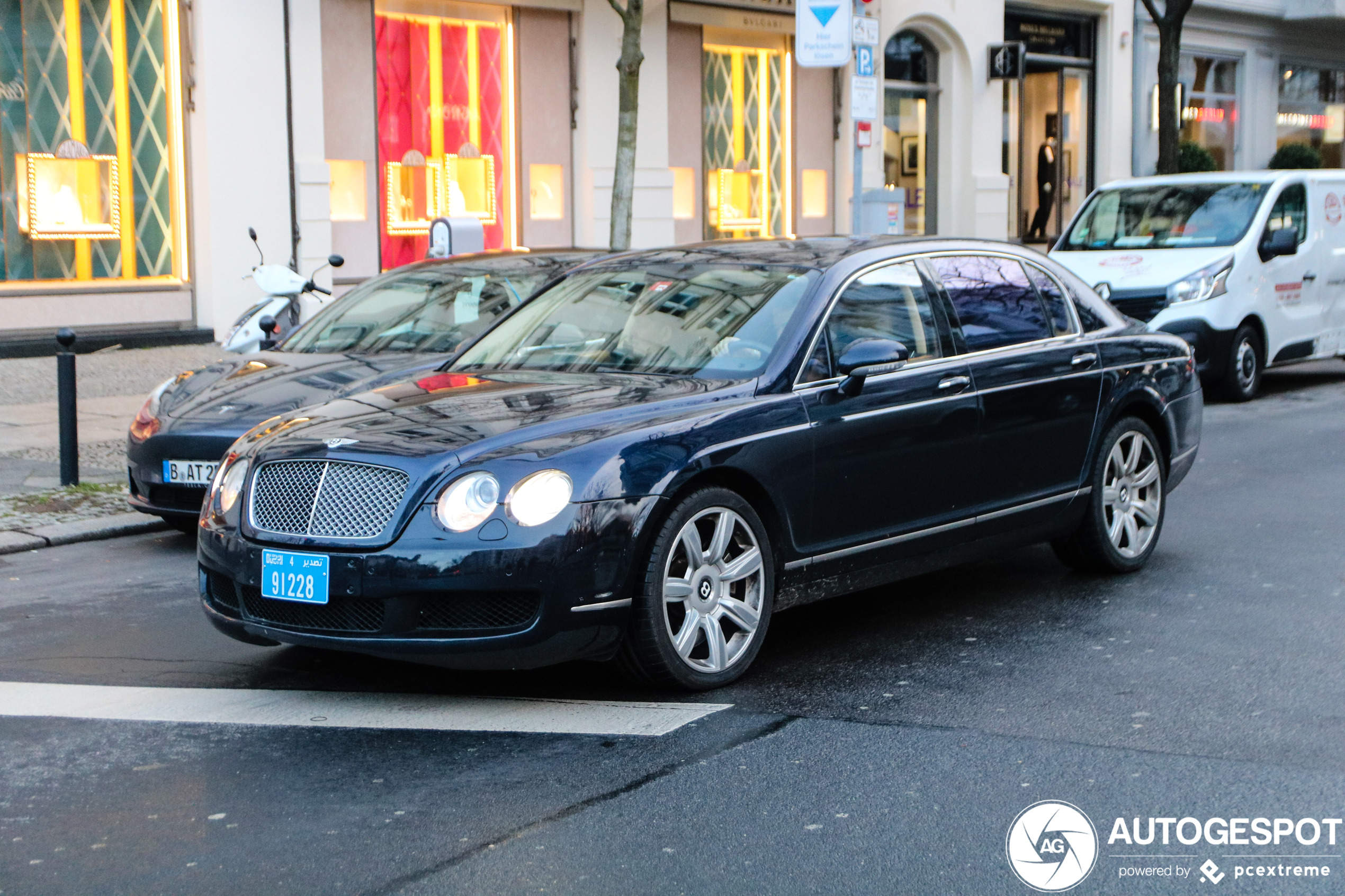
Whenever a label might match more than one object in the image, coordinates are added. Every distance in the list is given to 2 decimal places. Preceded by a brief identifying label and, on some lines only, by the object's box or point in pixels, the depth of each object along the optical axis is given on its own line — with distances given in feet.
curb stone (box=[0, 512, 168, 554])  27.48
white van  46.70
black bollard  31.53
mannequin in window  93.09
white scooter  38.09
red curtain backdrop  60.59
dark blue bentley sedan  16.40
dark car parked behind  26.63
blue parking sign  47.75
